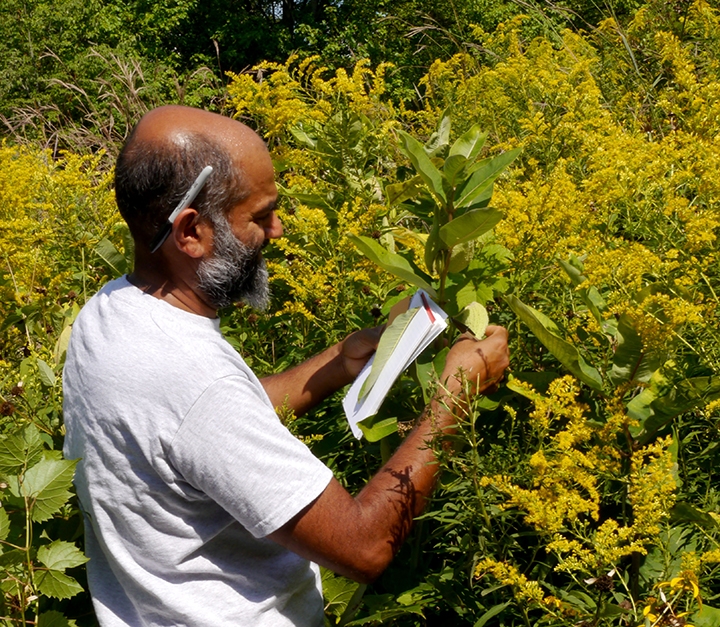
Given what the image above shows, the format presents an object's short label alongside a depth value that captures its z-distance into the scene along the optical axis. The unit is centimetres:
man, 223
